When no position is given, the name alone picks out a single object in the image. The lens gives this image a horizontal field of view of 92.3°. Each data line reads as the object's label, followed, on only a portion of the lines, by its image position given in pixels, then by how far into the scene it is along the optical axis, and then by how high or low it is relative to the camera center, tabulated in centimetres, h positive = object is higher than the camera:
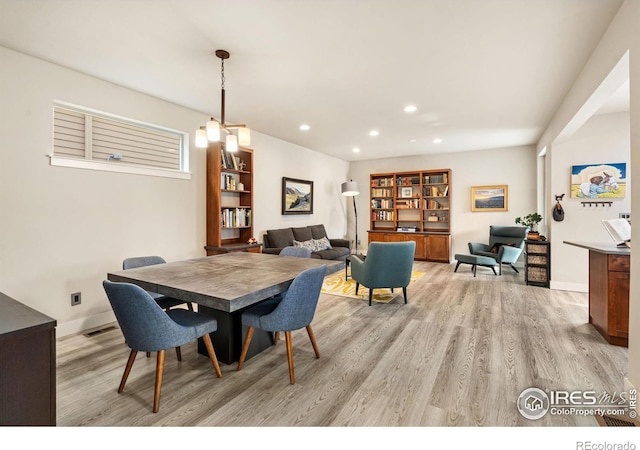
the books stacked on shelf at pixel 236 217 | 451 +9
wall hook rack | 431 +30
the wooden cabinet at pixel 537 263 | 474 -59
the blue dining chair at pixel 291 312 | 208 -63
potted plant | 495 +1
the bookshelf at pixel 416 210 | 712 +36
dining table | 186 -41
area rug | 426 -100
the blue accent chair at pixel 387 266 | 372 -52
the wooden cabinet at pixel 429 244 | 695 -44
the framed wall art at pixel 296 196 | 605 +57
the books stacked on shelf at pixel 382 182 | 795 +111
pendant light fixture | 261 +77
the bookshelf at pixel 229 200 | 426 +36
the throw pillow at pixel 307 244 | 567 -39
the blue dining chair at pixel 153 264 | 258 -38
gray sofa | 542 -33
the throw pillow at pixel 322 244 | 599 -41
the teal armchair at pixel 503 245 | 561 -40
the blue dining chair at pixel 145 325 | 176 -61
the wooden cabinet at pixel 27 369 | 106 -53
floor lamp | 718 +84
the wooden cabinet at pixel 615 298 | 269 -65
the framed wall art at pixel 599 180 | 424 +63
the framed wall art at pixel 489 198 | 673 +59
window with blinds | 308 +90
